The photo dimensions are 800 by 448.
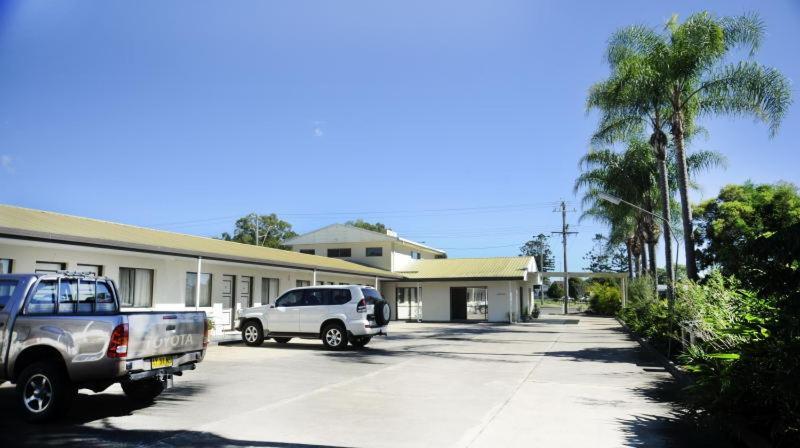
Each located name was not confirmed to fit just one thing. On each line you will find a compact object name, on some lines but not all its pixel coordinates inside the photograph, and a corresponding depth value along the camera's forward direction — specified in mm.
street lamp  14834
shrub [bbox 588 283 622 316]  44625
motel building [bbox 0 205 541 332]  14461
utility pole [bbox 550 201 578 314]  58212
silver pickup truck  6830
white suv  16344
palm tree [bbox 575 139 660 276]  27875
